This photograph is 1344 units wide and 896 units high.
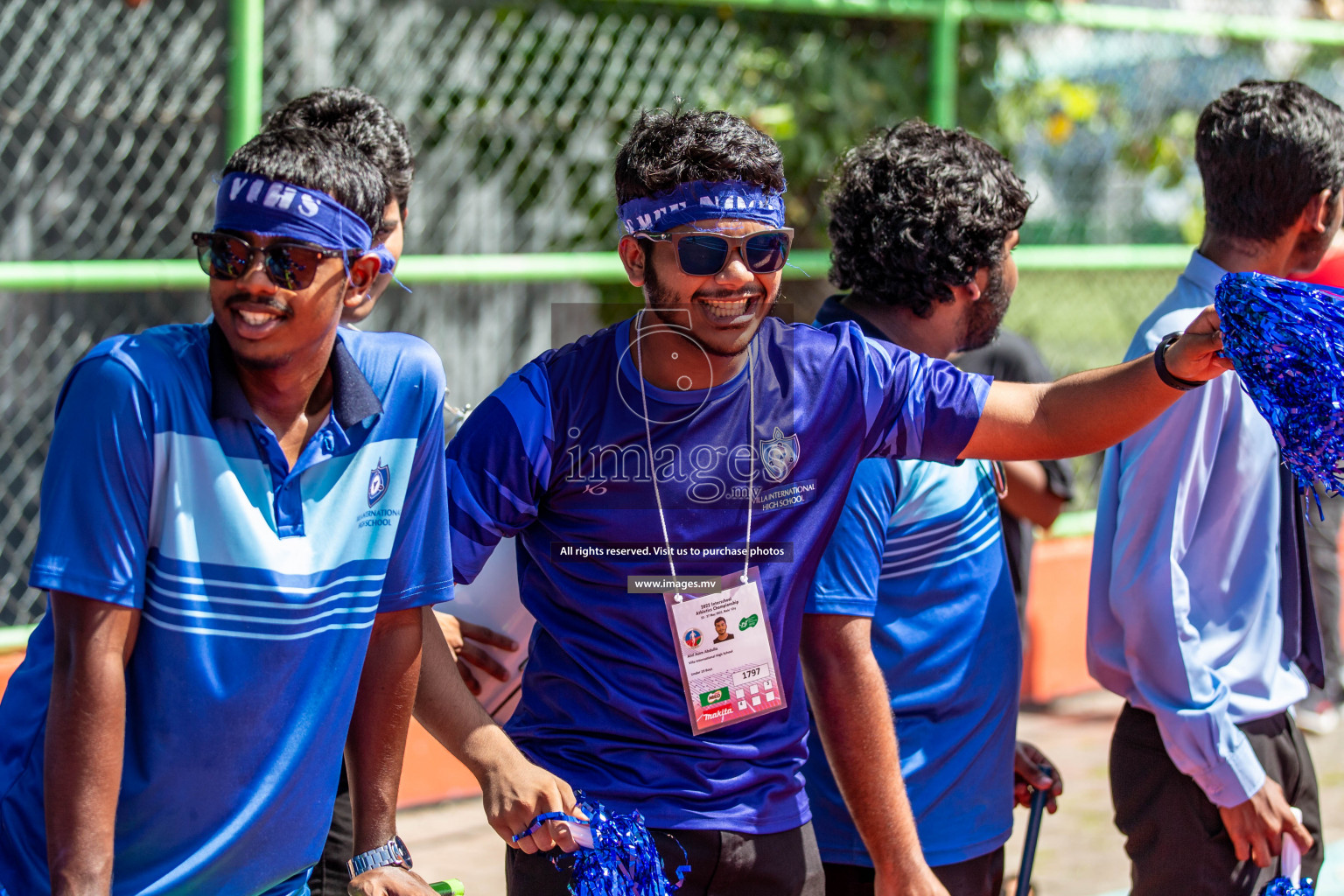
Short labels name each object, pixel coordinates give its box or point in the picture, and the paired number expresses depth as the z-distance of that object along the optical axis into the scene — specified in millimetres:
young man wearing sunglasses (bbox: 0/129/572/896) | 3846
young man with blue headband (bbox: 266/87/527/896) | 5418
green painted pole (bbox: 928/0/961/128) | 11969
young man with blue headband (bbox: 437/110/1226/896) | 4613
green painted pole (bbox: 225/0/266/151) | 8836
